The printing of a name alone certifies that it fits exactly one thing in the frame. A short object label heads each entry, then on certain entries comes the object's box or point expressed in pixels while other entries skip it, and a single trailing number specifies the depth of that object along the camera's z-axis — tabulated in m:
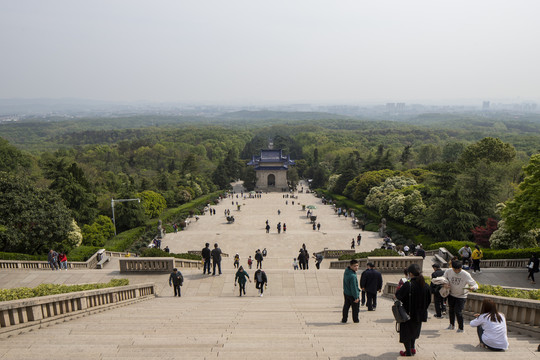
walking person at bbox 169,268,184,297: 14.12
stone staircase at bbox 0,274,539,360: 6.35
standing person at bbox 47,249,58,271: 19.08
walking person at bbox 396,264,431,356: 6.41
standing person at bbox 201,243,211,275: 16.73
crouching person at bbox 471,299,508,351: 6.51
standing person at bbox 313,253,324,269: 21.68
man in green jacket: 8.78
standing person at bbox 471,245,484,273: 18.02
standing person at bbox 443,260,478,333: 8.16
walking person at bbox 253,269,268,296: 14.28
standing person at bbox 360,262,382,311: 9.92
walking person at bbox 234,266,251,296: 14.25
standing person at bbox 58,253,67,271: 19.42
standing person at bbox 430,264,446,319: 9.45
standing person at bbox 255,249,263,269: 19.08
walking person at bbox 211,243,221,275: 16.39
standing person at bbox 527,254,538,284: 17.27
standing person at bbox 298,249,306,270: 20.02
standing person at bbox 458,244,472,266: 17.41
